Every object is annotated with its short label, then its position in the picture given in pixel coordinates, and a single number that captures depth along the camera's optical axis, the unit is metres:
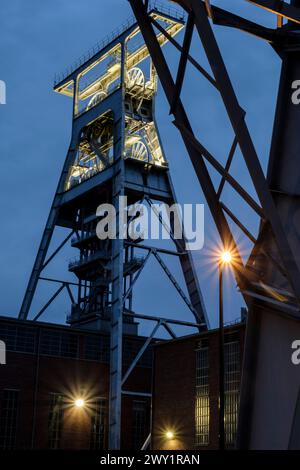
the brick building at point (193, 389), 40.06
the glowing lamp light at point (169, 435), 44.88
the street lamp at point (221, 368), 16.66
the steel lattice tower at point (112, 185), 48.53
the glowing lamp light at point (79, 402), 50.19
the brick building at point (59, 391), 47.94
